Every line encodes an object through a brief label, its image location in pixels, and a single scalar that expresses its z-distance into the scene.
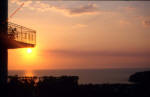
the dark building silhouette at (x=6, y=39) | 20.38
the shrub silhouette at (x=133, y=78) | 86.99
